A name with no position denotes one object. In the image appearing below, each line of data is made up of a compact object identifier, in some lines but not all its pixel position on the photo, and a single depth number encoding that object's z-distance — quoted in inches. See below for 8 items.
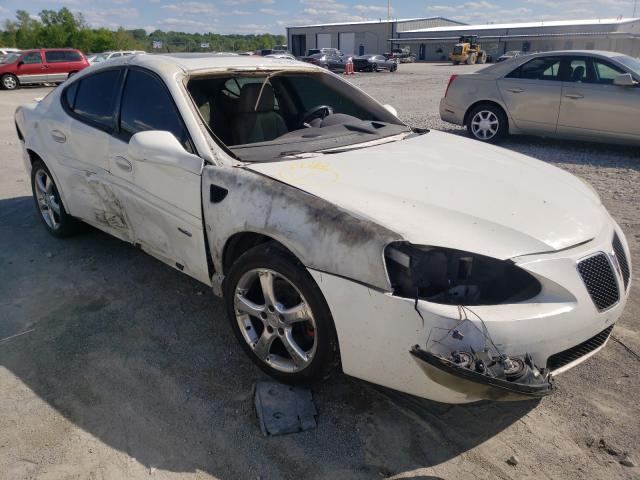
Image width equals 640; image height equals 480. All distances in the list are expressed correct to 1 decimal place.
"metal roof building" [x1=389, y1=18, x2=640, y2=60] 2075.5
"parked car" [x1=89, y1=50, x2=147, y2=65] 961.4
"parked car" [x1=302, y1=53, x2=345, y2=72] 1392.7
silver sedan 295.9
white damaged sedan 83.1
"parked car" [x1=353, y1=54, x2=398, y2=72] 1443.2
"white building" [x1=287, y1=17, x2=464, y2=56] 2731.3
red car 840.9
